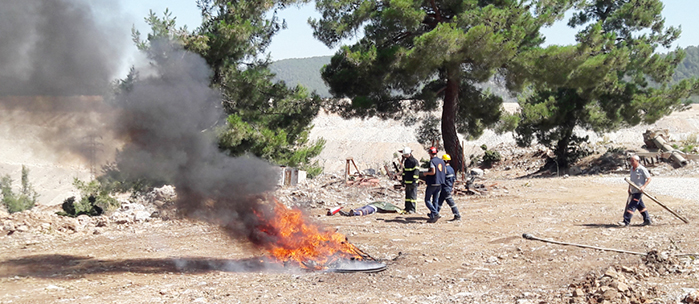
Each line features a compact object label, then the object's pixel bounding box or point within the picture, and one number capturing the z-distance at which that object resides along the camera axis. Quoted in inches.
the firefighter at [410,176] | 517.7
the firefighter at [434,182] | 458.6
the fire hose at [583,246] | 313.3
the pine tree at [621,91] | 927.0
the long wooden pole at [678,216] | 412.5
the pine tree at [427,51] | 687.1
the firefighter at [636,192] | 417.1
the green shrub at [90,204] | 613.7
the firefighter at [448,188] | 466.3
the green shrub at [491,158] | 1303.0
